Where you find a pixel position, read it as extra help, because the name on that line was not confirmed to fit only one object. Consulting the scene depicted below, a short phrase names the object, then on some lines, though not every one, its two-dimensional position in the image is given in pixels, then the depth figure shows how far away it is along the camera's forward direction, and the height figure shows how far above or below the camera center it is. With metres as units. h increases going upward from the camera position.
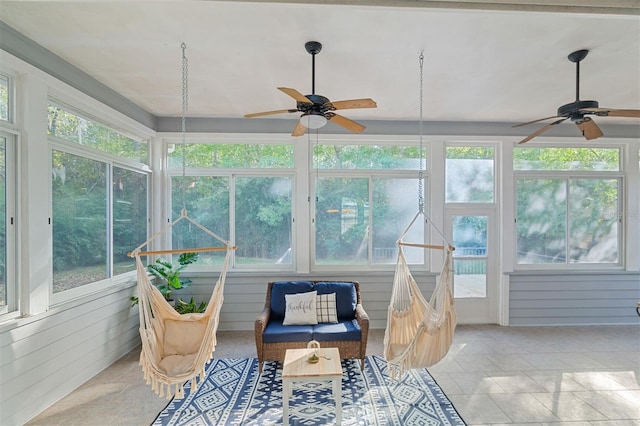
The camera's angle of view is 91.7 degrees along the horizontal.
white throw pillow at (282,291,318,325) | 3.30 -1.05
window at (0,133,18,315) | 2.21 -0.10
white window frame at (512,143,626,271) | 4.45 +0.36
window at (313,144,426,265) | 4.35 +0.12
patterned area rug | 2.30 -1.55
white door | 4.48 -0.79
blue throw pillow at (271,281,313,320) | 3.53 -0.92
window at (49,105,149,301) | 2.69 +0.12
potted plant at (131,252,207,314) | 3.64 -0.78
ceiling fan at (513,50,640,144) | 2.41 +0.78
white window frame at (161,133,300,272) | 4.24 +0.53
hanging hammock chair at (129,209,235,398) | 2.16 -0.98
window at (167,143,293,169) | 4.29 +0.78
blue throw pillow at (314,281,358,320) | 3.54 -0.96
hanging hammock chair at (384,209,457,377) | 2.33 -0.93
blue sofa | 3.03 -1.20
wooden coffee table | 2.23 -1.19
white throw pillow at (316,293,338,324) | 3.39 -1.07
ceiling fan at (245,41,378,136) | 2.23 +0.77
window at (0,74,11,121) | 2.23 +0.82
